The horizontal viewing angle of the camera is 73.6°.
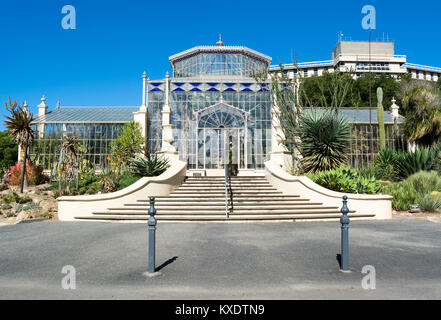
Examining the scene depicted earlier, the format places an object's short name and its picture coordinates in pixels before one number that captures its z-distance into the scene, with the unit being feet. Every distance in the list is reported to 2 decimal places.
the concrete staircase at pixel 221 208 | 31.04
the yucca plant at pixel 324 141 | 42.42
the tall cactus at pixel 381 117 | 62.64
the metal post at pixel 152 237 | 13.73
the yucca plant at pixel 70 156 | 49.53
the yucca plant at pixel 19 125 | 55.93
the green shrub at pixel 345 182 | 36.42
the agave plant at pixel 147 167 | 43.24
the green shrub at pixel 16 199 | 42.33
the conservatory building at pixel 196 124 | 73.77
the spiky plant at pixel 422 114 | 59.41
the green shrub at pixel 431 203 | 34.50
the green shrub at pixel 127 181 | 40.88
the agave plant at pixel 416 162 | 45.74
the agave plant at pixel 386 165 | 49.03
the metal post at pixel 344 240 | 13.92
